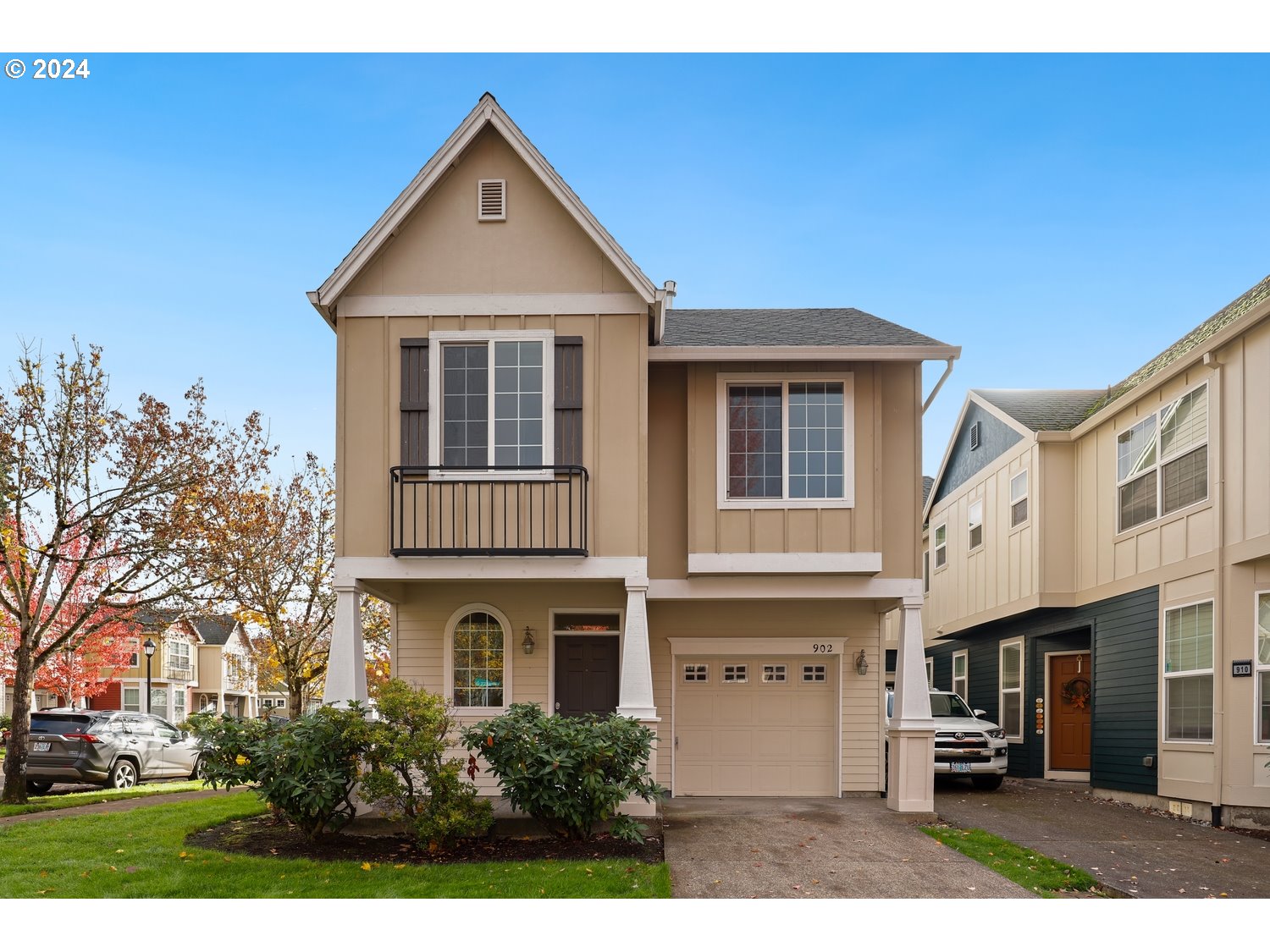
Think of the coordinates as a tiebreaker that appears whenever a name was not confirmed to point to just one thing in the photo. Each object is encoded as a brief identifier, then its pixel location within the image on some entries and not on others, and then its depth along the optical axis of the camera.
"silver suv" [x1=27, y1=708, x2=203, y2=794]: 18.66
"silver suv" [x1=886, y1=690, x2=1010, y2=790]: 17.14
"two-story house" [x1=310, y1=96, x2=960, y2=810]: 12.80
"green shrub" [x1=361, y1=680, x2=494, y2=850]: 10.59
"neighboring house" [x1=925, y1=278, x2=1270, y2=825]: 13.27
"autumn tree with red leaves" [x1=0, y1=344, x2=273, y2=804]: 15.85
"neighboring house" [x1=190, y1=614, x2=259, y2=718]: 62.19
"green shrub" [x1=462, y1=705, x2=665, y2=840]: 10.80
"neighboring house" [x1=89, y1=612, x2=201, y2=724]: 53.69
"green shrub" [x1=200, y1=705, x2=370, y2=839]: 10.79
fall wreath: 19.53
